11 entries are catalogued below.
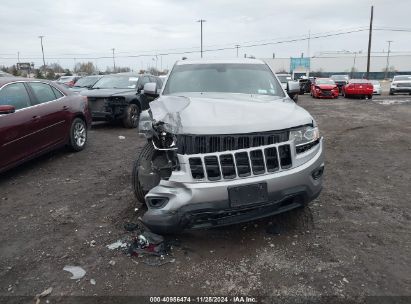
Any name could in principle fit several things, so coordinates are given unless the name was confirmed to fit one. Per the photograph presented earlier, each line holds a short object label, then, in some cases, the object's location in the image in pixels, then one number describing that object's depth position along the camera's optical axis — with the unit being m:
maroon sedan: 5.54
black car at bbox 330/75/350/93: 28.14
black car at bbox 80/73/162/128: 10.37
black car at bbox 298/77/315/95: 28.78
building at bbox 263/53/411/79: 91.88
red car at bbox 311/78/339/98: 23.25
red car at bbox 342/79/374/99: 22.61
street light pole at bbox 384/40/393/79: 88.75
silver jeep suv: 3.29
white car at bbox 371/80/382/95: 26.53
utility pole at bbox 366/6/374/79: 38.38
